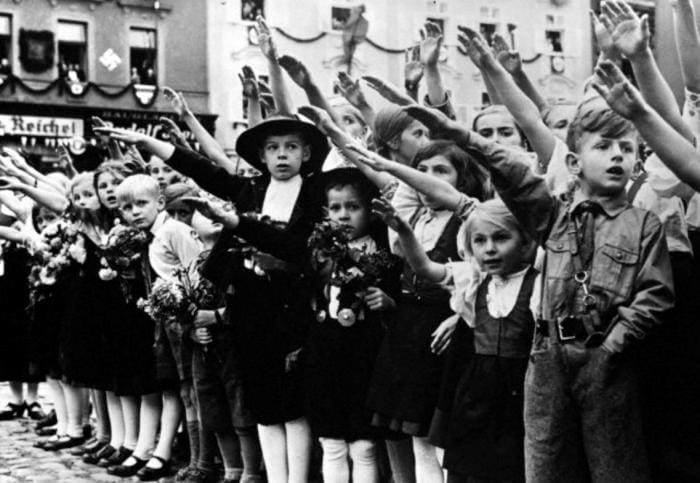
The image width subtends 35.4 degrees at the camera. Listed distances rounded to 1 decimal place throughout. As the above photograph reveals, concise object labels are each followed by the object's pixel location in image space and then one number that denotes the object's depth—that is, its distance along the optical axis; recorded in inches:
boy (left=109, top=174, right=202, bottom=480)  285.0
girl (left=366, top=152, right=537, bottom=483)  171.8
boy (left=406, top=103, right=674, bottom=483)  147.6
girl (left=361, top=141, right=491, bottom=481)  196.9
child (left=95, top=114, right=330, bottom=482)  239.1
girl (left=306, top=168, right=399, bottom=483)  216.5
